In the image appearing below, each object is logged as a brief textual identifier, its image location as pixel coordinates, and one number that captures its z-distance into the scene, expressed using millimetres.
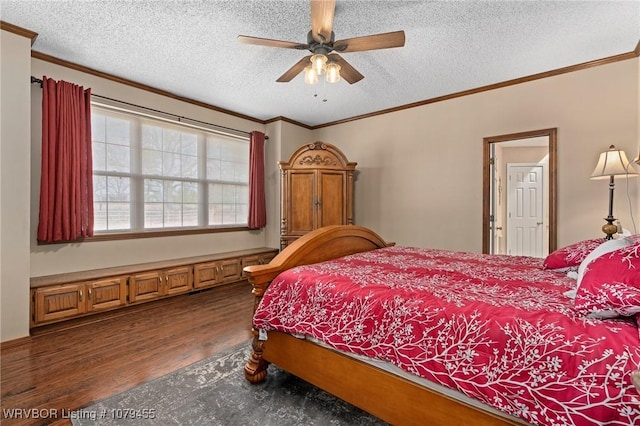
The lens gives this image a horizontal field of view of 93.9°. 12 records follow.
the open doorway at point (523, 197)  5176
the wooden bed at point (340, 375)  1281
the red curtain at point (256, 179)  4910
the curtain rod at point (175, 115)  2979
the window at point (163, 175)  3535
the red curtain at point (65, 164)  2980
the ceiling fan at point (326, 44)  1904
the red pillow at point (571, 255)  1937
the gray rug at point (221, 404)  1679
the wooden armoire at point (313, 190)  4512
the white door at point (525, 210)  5188
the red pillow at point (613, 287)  1094
